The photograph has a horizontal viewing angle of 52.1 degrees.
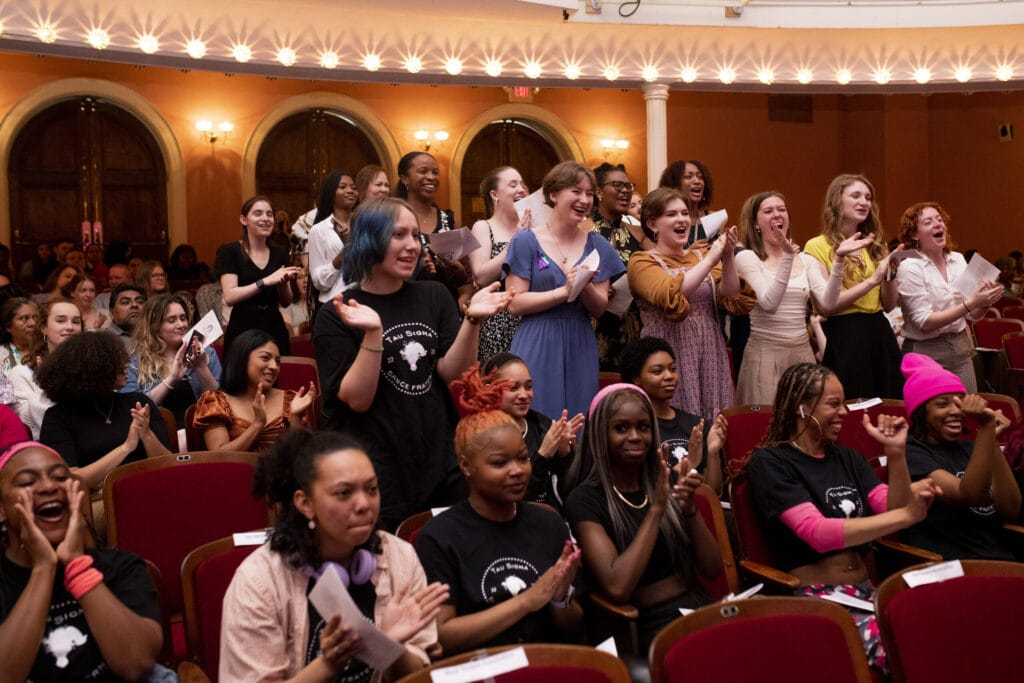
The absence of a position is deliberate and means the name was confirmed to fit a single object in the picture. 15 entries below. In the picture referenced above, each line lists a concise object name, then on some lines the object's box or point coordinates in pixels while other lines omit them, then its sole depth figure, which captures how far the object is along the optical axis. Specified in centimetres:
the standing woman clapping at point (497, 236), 441
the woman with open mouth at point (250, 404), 384
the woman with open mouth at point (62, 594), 221
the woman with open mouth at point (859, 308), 471
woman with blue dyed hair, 289
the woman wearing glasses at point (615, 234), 473
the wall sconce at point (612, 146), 1332
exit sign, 1273
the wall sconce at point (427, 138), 1241
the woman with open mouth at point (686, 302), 429
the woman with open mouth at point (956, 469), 321
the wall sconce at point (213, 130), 1141
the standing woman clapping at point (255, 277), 514
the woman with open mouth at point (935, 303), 481
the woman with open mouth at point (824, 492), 296
